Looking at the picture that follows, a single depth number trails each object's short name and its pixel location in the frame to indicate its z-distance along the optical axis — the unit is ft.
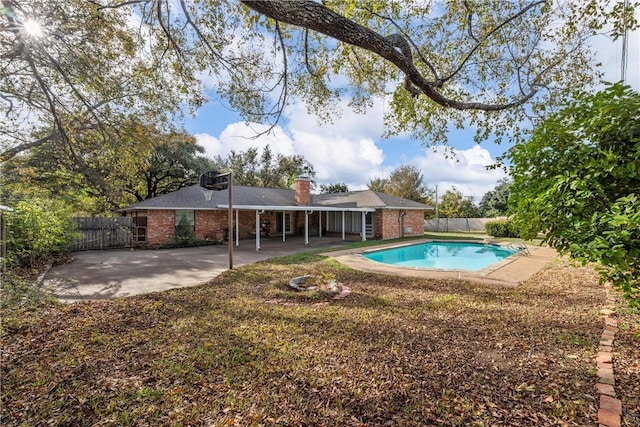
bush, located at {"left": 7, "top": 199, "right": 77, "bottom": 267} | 27.61
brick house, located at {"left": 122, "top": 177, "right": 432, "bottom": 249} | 51.65
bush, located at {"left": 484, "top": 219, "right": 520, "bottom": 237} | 70.13
